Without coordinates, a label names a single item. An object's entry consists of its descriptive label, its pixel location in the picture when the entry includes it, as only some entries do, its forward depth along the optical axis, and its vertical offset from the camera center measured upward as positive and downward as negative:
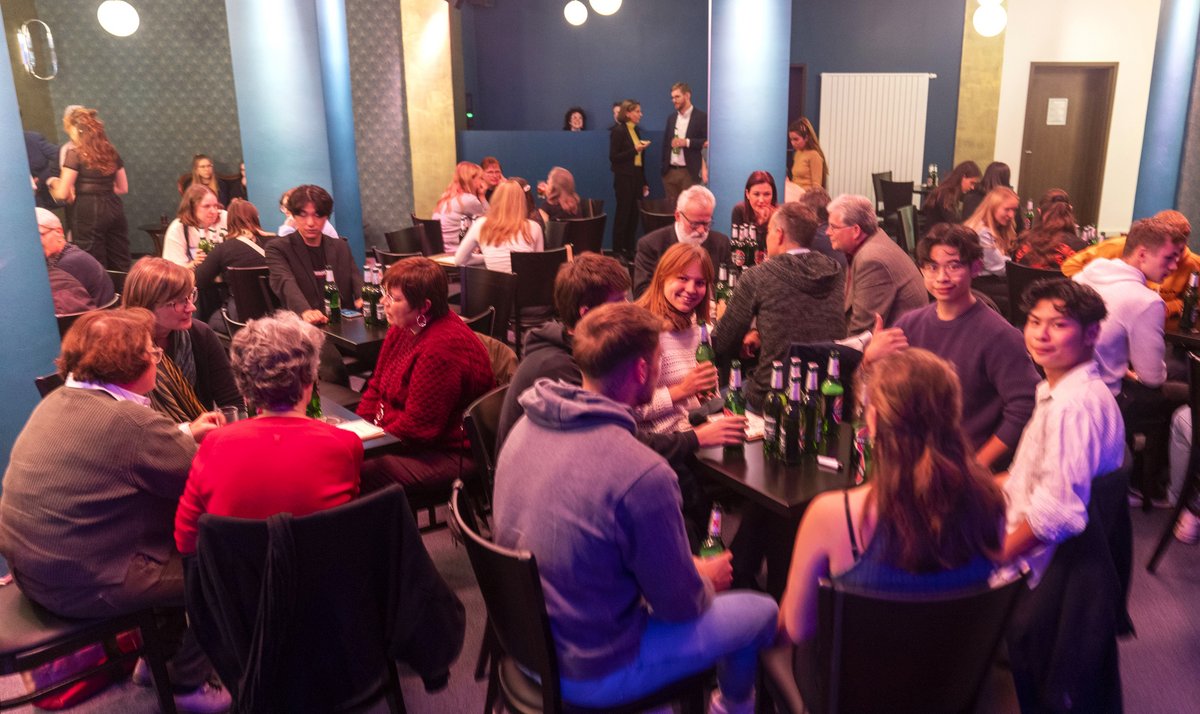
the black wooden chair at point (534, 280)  5.42 -0.89
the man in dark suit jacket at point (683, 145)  9.42 -0.18
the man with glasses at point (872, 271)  3.88 -0.62
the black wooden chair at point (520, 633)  1.82 -1.07
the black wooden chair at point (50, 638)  2.29 -1.29
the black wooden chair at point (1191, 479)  3.19 -1.30
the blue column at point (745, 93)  6.86 +0.26
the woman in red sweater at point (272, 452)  2.11 -0.75
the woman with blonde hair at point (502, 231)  5.79 -0.64
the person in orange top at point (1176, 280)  4.09 -0.72
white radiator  11.27 -0.02
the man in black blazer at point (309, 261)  4.71 -0.68
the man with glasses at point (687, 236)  4.81 -0.59
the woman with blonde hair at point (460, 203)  7.32 -0.58
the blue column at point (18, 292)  3.44 -0.60
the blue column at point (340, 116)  8.16 +0.14
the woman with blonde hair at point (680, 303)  3.10 -0.62
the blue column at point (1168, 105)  7.39 +0.15
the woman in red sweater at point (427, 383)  3.09 -0.86
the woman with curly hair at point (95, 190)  7.18 -0.45
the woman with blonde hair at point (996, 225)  5.31 -0.59
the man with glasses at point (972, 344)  2.80 -0.71
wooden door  11.53 -0.10
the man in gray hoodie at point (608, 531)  1.86 -0.82
